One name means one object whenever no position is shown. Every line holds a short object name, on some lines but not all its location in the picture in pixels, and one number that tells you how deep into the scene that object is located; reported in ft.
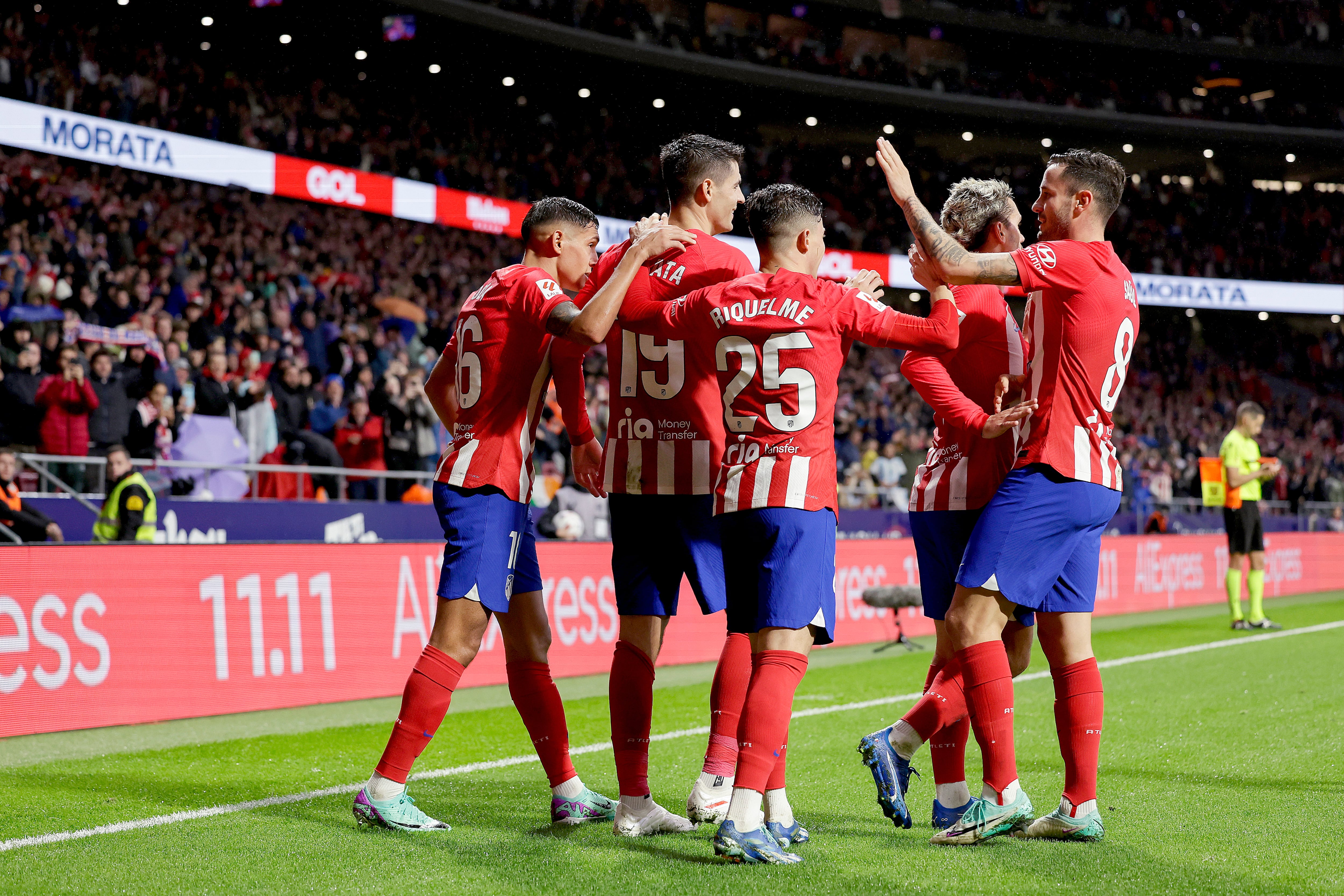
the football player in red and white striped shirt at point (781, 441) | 24.50
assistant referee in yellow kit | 80.53
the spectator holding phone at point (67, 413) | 72.49
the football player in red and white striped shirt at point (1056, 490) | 25.26
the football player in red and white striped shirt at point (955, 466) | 27.40
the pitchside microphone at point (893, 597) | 73.25
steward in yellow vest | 64.80
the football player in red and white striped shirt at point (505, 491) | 27.12
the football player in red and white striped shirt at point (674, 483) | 27.50
